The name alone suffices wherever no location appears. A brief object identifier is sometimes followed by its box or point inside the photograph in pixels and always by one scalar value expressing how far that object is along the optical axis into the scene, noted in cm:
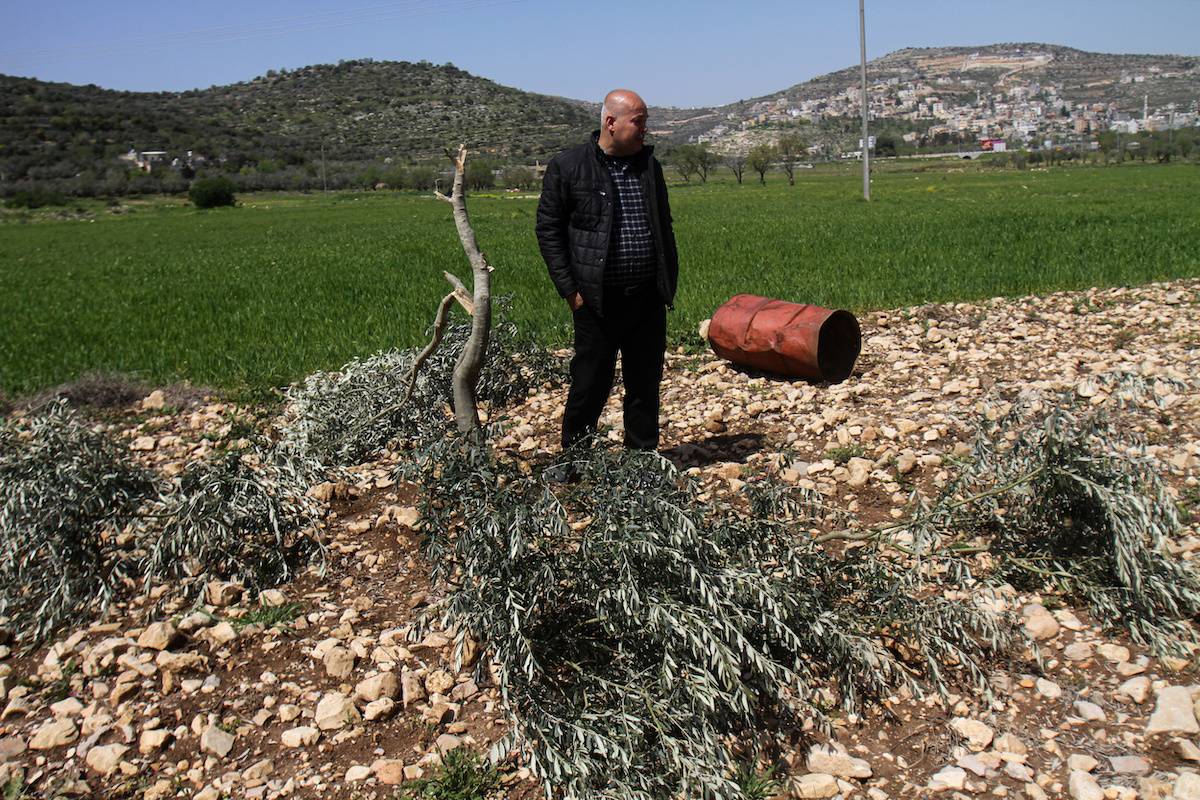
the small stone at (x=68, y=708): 318
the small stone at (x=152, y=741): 299
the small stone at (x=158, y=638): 349
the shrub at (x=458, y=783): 270
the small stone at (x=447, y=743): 292
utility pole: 3297
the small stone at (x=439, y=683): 321
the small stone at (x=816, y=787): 272
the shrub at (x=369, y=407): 537
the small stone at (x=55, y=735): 304
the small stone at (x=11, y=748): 299
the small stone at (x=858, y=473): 475
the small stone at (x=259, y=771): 284
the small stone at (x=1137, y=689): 301
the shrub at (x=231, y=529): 388
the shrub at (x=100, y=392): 738
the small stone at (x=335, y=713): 304
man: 448
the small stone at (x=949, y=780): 272
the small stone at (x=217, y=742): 296
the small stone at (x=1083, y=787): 261
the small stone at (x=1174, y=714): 285
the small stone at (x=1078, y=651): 327
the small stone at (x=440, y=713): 307
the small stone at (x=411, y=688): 317
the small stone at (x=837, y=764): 279
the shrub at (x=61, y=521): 375
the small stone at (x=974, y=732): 289
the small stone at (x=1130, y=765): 270
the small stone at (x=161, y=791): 279
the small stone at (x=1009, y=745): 284
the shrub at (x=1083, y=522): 329
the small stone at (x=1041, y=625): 340
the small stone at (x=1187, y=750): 272
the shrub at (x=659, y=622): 271
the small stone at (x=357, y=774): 281
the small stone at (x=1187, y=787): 258
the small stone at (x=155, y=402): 730
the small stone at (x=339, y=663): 330
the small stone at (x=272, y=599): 379
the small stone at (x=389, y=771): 278
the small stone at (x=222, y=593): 382
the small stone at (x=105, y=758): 292
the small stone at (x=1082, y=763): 272
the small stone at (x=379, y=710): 307
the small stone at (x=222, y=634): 353
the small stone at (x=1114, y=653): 322
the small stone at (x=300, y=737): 298
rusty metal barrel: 654
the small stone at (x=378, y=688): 315
